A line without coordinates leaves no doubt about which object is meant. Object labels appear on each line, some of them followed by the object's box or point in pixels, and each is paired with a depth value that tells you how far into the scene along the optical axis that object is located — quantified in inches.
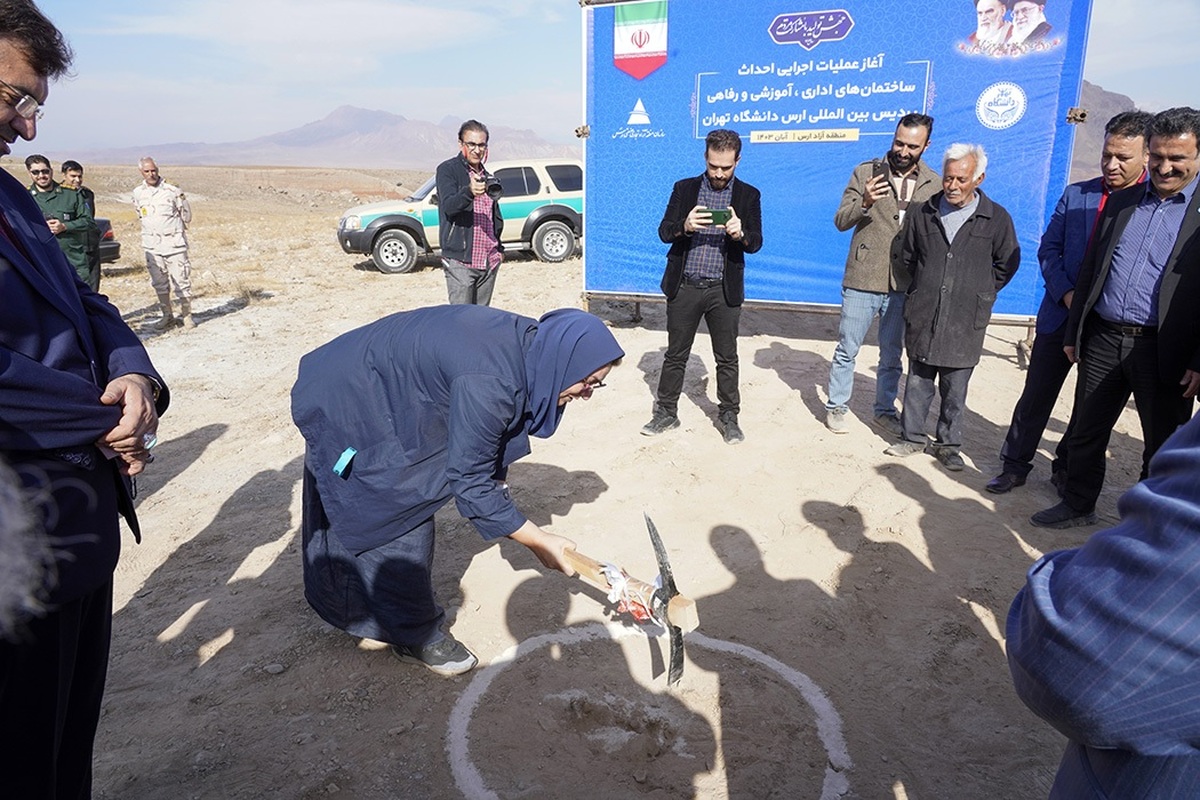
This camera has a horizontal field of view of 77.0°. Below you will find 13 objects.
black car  406.9
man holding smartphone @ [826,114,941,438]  199.2
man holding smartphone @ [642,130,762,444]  195.0
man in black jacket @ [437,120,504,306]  244.2
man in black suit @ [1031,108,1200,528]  135.7
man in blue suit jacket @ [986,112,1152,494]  156.3
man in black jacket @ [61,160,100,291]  309.6
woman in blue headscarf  97.9
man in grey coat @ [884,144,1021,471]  177.6
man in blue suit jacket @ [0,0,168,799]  64.7
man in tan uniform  323.0
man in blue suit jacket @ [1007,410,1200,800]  34.4
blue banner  257.6
